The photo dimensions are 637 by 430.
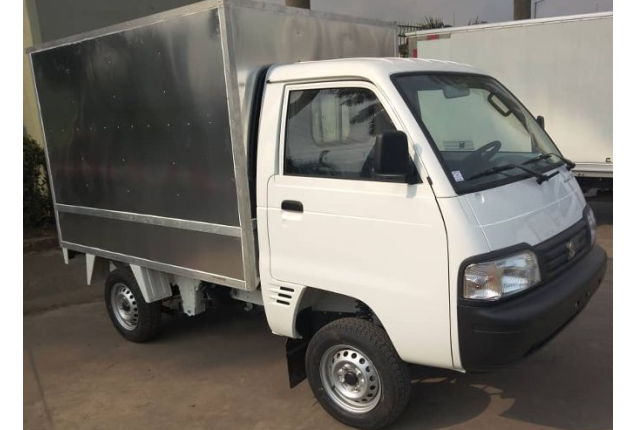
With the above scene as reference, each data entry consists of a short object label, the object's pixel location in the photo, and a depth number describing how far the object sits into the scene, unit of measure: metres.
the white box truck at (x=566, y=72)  8.23
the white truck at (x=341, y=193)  2.94
